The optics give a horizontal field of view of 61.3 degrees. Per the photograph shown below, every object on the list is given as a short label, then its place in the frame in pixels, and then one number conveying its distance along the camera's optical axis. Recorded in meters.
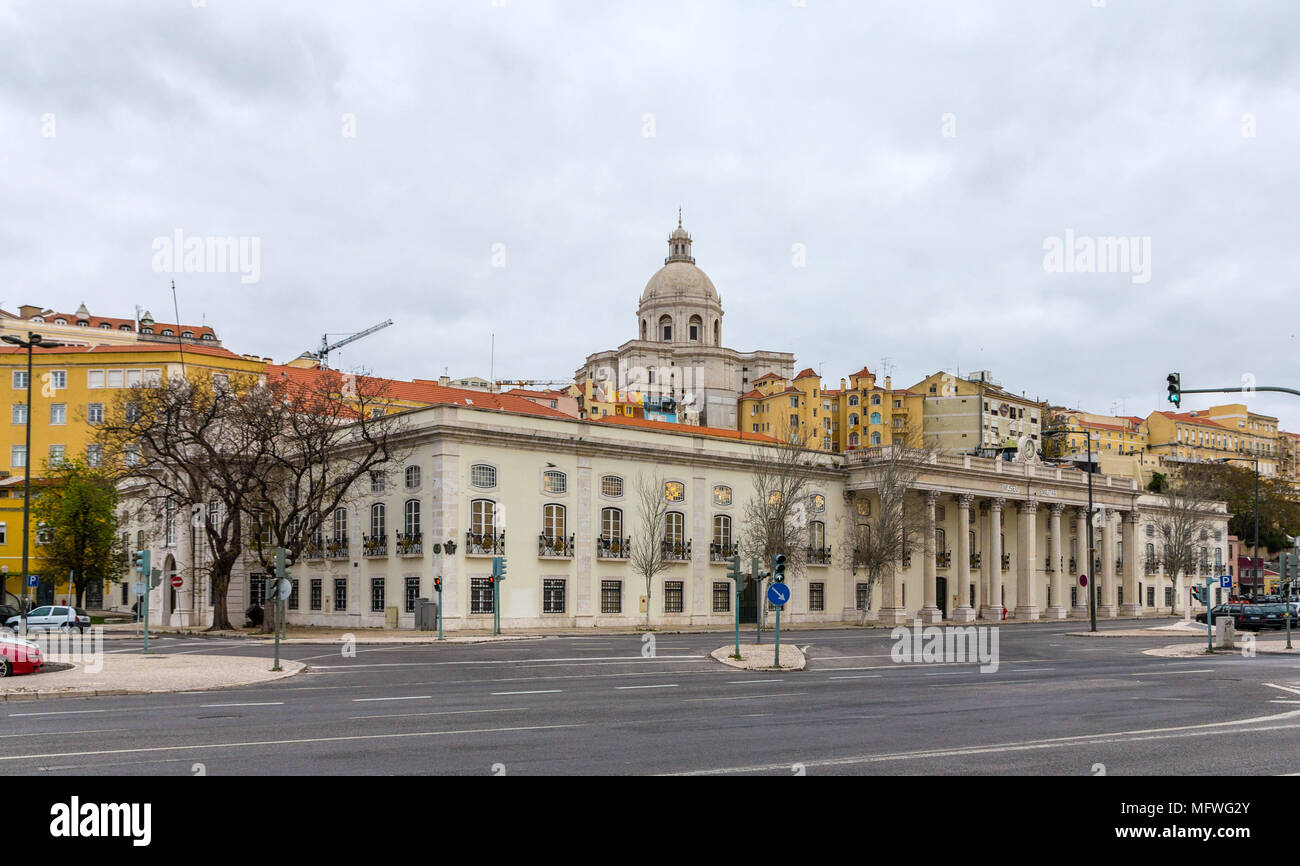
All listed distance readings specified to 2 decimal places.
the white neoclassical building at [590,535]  51.25
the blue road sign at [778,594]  27.88
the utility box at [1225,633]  38.62
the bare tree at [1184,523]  89.50
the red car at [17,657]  24.27
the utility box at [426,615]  48.59
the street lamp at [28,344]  38.75
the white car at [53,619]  47.12
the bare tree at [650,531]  56.72
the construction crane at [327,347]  136.12
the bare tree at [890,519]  65.00
